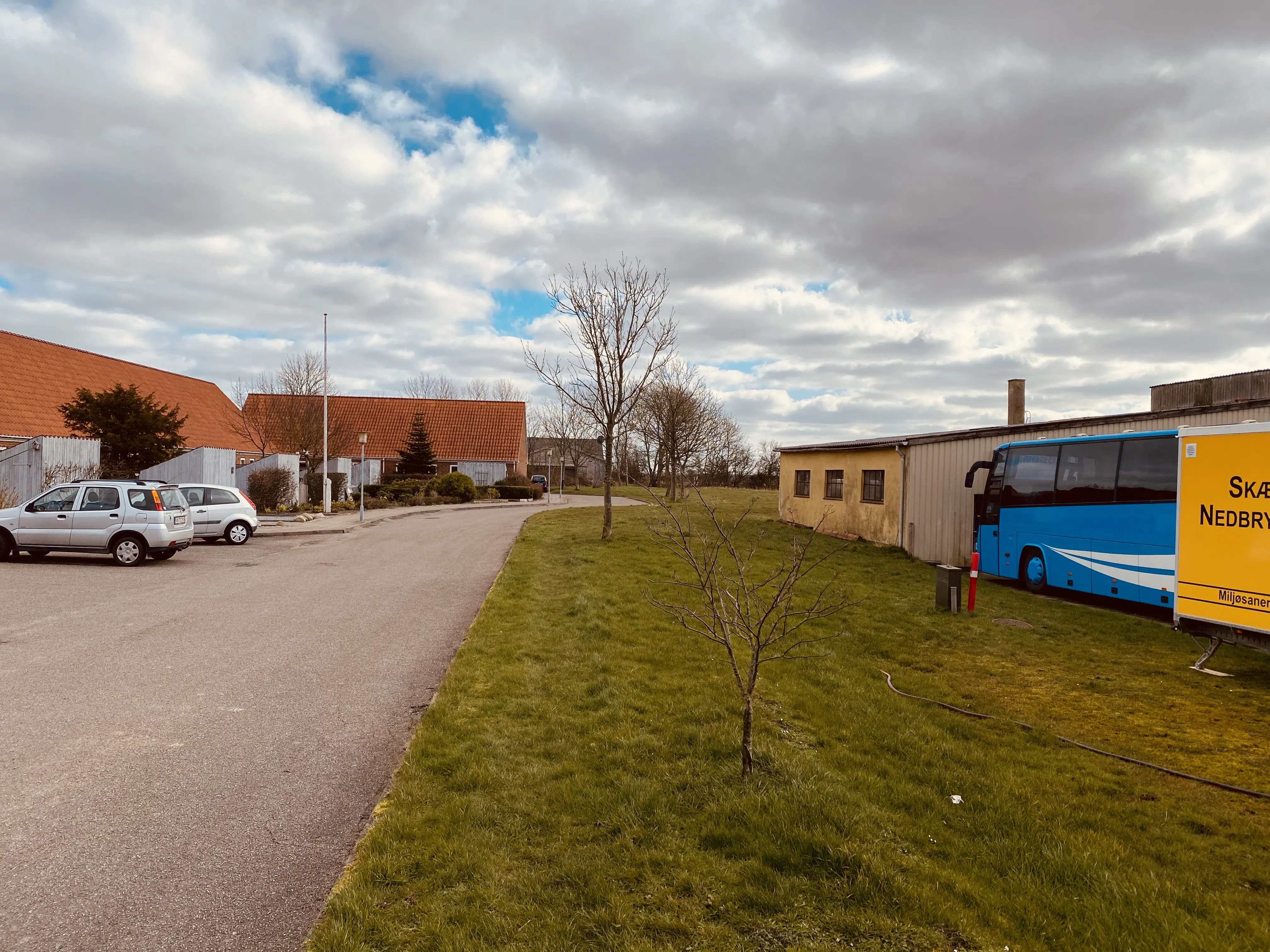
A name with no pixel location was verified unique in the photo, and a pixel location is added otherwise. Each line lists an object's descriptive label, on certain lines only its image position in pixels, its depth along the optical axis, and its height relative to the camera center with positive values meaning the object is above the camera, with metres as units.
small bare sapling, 4.82 -1.87
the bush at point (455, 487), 41.88 -1.15
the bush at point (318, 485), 36.16 -1.06
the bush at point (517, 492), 46.50 -1.56
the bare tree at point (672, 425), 39.47 +2.60
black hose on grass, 5.15 -2.19
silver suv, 15.51 -1.36
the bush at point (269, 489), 31.34 -1.11
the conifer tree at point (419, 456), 46.66 +0.66
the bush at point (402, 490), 39.19 -1.32
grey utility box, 11.85 -1.82
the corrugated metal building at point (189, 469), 28.17 -0.32
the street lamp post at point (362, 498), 27.83 -1.27
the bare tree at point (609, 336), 19.72 +3.65
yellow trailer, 7.72 -0.58
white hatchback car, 19.81 -1.43
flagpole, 30.32 -0.97
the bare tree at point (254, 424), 44.47 +2.47
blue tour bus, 11.91 -0.66
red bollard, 11.69 -1.60
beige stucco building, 16.14 +0.16
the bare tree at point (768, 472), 62.97 +0.13
